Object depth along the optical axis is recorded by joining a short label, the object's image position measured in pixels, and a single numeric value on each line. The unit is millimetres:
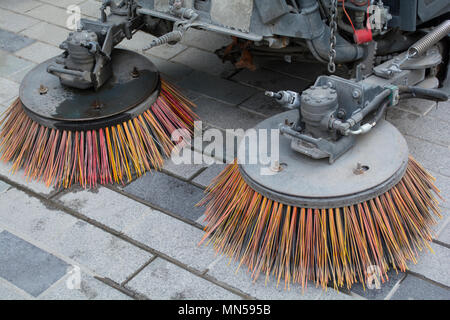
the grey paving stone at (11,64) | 3980
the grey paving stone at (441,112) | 3404
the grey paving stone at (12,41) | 4258
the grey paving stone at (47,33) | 4320
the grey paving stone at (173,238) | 2641
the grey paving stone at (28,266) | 2551
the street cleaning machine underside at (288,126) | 2430
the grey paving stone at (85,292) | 2480
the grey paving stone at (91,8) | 4562
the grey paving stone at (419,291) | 2426
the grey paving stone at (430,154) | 3053
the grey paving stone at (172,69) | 3861
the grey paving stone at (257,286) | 2445
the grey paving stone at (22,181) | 3041
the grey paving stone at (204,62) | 3885
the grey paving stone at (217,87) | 3650
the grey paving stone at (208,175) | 3047
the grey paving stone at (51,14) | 4543
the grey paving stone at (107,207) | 2854
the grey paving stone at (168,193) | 2895
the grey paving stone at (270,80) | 3688
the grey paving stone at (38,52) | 4129
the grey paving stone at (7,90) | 3730
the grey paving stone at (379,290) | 2438
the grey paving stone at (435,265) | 2506
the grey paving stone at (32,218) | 2797
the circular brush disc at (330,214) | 2391
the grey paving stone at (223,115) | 3438
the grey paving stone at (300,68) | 3771
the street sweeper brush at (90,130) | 3020
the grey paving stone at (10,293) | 2488
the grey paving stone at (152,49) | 4094
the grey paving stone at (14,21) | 4496
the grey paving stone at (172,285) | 2477
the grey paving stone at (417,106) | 3453
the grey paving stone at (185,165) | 3117
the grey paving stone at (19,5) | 4733
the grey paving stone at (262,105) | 3505
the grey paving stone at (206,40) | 4148
